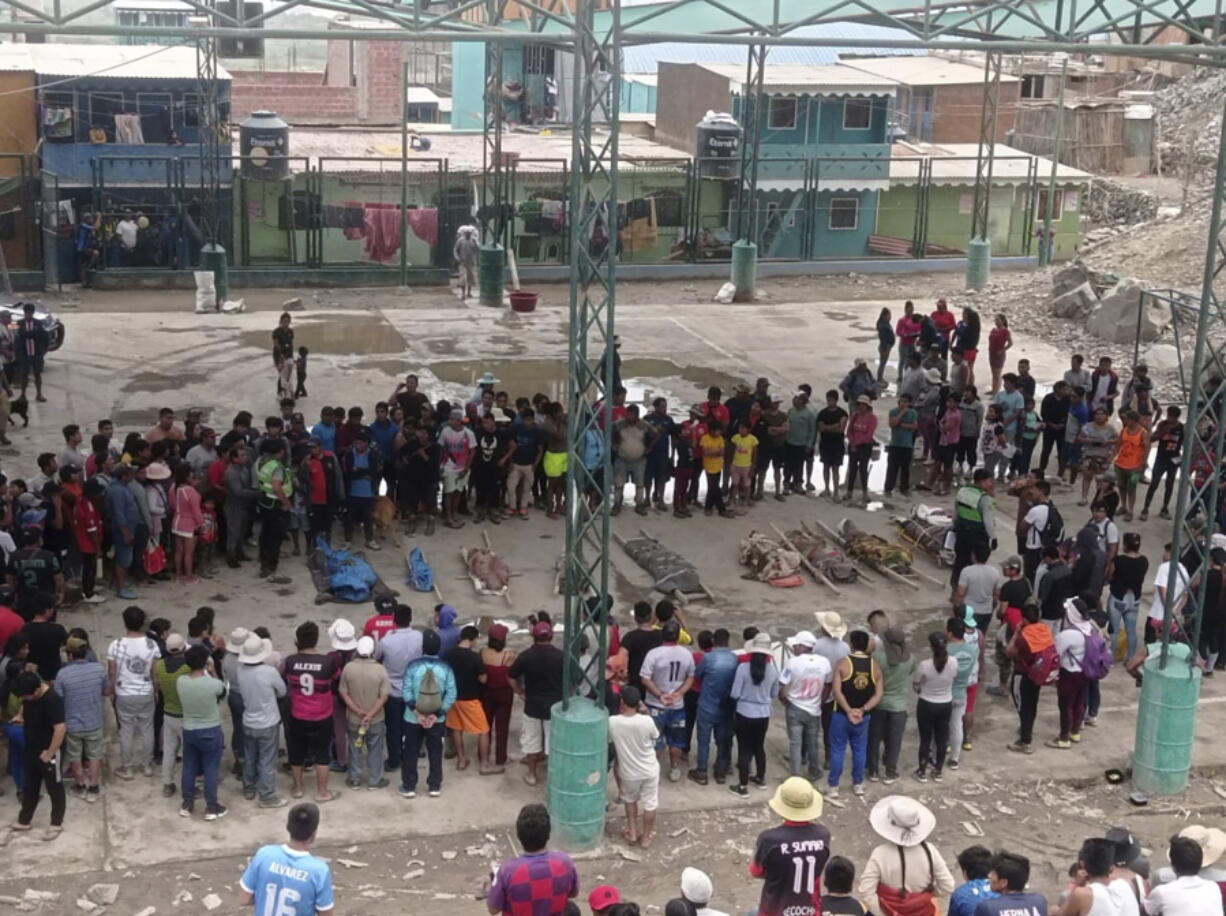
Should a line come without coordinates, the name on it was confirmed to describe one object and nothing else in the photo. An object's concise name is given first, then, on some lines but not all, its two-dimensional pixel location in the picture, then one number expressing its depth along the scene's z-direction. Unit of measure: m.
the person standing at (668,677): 12.29
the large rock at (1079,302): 29.33
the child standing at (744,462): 18.59
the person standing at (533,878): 8.40
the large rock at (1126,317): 27.94
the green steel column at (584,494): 11.27
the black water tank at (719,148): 34.59
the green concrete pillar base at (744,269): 31.83
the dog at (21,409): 20.86
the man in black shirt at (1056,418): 19.94
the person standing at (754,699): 12.10
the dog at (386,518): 17.52
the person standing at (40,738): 11.23
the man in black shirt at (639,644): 12.61
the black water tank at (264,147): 31.44
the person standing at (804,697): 12.34
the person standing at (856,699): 12.27
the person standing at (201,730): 11.55
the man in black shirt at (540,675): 12.20
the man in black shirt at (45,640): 11.99
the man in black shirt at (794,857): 8.98
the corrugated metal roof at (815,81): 35.41
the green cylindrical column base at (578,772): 11.68
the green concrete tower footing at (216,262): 29.00
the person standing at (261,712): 11.71
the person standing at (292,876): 8.18
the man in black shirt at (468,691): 12.23
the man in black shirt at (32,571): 13.73
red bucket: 29.84
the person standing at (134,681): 11.88
